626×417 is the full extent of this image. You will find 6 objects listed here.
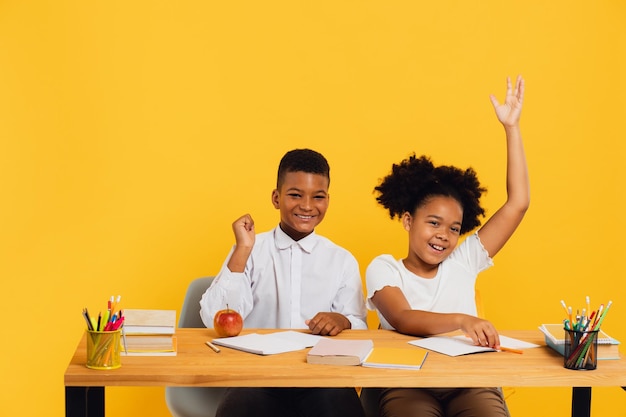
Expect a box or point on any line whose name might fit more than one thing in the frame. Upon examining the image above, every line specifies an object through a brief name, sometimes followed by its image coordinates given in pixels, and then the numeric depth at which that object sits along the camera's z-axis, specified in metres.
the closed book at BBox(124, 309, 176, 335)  2.25
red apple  2.46
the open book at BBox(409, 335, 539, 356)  2.31
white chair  2.92
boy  2.84
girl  2.90
